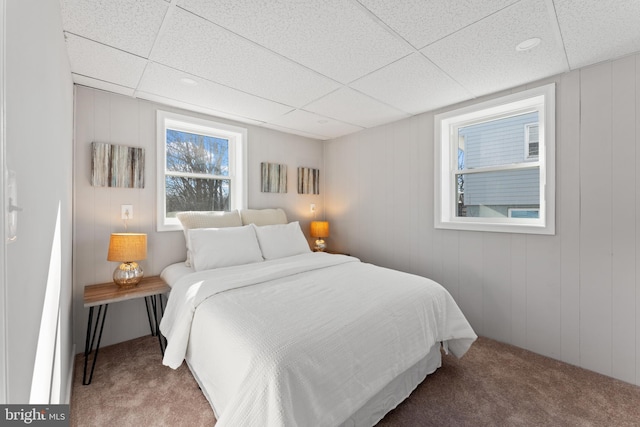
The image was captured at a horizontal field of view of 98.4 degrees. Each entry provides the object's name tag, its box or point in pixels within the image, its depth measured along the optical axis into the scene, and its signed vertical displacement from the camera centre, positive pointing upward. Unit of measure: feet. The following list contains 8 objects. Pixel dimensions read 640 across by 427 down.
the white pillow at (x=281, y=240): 9.71 -1.06
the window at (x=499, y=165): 7.78 +1.54
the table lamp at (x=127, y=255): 7.44 -1.19
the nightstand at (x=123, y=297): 6.86 -2.21
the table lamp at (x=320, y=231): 12.98 -0.91
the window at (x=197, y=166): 9.54 +1.73
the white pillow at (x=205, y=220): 9.21 -0.29
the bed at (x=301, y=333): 3.97 -2.18
